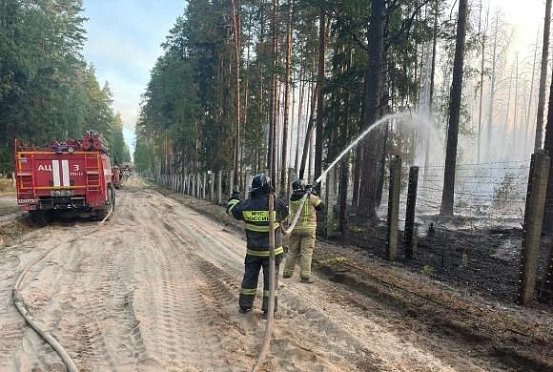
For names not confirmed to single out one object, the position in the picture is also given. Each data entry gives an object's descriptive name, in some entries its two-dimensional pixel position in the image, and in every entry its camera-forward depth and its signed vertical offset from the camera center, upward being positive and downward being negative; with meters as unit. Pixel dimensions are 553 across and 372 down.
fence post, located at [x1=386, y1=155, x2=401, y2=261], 8.69 -1.06
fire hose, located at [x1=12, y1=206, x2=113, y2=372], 3.99 -2.02
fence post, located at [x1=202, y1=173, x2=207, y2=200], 27.79 -2.36
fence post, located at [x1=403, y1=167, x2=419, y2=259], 8.66 -1.18
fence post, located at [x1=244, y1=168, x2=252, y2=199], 20.00 -1.17
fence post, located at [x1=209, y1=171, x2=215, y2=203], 25.37 -1.98
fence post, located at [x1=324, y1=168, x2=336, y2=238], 11.48 -1.21
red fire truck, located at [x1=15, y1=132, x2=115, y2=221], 13.23 -0.83
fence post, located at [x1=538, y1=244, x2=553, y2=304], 5.82 -1.73
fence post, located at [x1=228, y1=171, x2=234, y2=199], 21.65 -1.34
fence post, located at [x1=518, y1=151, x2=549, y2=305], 5.68 -0.86
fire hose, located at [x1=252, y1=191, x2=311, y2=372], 4.39 -1.50
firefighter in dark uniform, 5.51 -1.02
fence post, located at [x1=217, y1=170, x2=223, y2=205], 23.23 -1.92
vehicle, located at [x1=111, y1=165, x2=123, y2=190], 30.91 -1.59
